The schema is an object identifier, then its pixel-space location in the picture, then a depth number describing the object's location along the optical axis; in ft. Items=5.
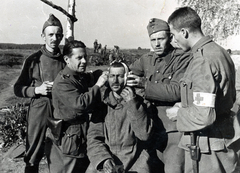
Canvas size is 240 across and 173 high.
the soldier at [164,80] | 9.46
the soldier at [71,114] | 9.48
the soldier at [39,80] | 11.36
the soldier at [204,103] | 7.22
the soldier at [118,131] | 9.07
